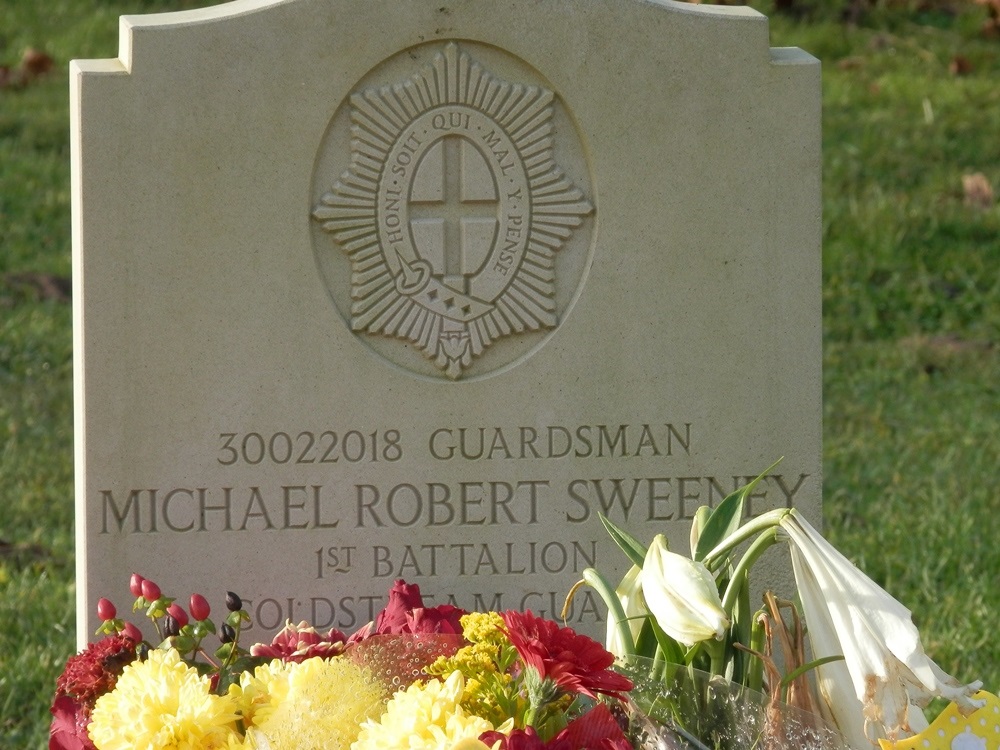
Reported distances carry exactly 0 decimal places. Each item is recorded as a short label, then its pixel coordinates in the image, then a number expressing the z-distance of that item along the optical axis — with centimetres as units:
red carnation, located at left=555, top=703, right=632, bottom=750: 372
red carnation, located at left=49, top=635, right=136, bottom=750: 424
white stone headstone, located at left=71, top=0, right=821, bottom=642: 525
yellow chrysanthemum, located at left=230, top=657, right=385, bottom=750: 379
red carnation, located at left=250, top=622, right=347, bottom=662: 434
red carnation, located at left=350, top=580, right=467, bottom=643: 465
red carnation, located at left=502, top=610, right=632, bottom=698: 362
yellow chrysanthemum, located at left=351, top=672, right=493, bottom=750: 347
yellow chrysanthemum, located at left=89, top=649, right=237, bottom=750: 380
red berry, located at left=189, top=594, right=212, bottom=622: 466
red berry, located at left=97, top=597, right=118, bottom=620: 466
